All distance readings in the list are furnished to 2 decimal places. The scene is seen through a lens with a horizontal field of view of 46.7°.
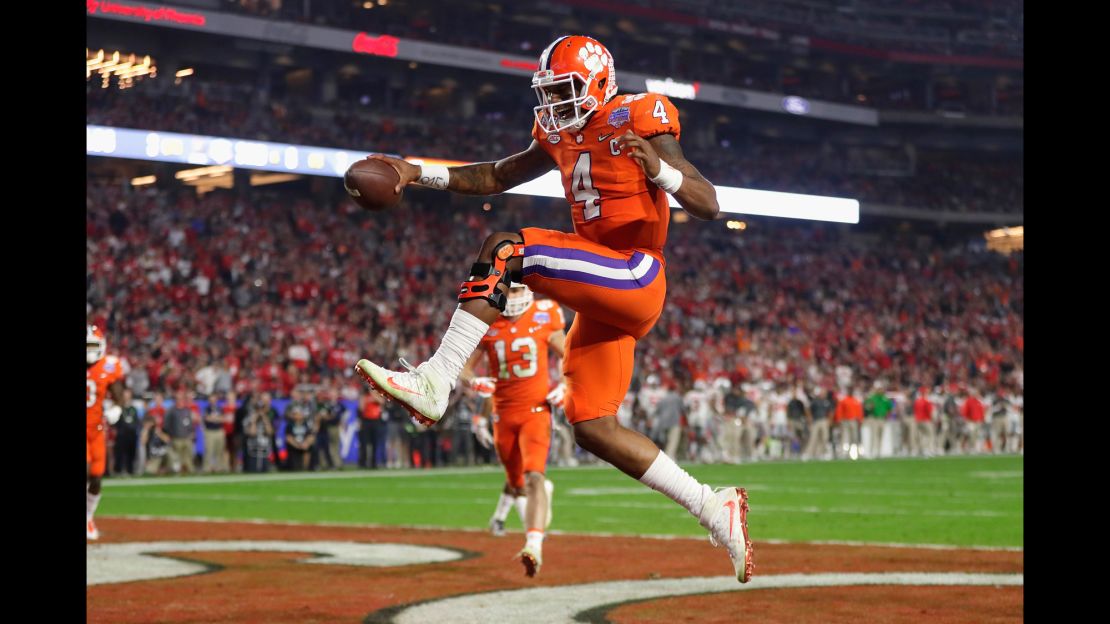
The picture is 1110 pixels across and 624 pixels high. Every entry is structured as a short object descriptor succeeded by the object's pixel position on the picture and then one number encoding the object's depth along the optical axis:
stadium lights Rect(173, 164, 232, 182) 31.67
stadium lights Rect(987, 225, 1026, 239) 47.50
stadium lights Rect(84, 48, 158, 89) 31.00
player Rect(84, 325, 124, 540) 10.94
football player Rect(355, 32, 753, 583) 4.74
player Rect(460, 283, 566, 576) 9.64
